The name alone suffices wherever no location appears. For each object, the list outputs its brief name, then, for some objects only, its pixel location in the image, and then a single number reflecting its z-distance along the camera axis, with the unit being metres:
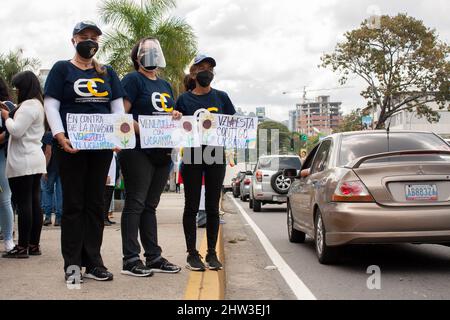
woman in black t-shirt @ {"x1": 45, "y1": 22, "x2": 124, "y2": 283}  5.04
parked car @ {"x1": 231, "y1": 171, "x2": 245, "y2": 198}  29.45
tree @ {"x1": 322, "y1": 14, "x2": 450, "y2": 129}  38.38
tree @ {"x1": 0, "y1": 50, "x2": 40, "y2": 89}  33.58
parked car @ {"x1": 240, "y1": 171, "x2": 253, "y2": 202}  23.23
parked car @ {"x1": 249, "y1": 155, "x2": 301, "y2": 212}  17.23
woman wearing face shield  5.48
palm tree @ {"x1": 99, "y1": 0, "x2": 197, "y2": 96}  23.03
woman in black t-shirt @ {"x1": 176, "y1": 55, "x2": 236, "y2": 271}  5.87
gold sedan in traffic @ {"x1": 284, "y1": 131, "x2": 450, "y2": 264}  6.25
